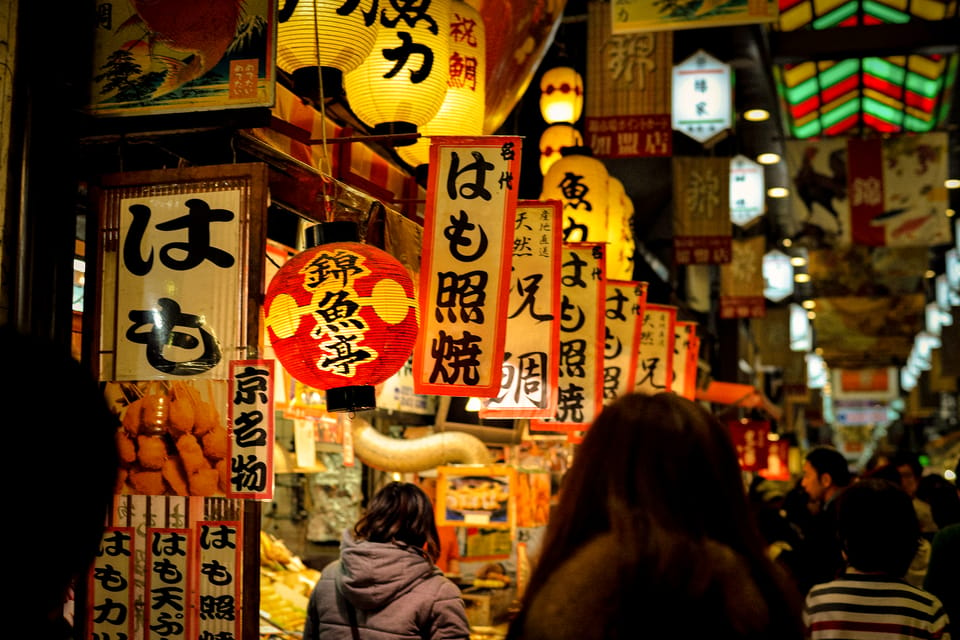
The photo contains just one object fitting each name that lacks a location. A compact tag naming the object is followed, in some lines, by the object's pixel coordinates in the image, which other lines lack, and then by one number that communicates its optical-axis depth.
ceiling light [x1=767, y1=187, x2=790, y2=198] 22.71
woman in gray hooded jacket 4.73
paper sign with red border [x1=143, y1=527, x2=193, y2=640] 4.41
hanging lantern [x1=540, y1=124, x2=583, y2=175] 10.52
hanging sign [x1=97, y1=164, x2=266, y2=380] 4.50
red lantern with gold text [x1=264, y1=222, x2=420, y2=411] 4.64
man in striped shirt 4.10
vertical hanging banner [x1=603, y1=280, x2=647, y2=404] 9.49
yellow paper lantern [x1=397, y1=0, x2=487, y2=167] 6.68
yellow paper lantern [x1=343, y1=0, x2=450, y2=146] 5.75
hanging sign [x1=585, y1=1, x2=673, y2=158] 11.62
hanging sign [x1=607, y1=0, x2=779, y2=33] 8.41
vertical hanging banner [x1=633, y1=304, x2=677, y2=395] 10.59
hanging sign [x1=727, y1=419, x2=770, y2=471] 21.78
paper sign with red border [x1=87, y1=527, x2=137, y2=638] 4.45
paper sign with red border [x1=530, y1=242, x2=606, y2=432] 8.43
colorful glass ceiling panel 20.12
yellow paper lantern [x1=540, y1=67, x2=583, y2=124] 10.55
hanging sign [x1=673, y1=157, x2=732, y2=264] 15.34
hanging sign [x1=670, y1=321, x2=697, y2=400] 10.95
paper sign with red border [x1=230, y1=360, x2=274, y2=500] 4.41
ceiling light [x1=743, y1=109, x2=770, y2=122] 17.91
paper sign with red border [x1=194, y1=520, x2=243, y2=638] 4.38
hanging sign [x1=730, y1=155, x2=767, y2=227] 18.92
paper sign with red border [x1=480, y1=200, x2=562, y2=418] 7.31
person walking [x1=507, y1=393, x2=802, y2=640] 2.16
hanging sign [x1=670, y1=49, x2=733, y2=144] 13.55
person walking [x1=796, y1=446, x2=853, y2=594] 6.80
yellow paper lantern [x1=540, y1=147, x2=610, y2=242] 9.48
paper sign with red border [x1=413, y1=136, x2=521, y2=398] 5.88
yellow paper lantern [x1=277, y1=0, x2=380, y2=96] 5.19
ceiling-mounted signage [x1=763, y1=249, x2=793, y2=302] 24.92
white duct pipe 9.71
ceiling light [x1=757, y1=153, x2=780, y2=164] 18.80
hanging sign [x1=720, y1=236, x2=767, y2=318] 20.45
